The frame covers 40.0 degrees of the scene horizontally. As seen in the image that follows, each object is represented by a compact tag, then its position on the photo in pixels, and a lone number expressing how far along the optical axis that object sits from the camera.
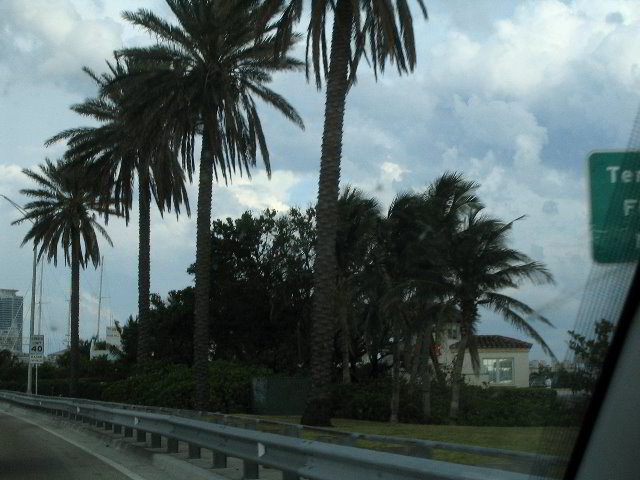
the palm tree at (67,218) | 51.00
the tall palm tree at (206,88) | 30.72
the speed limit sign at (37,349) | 54.84
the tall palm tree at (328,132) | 24.39
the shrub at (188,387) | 38.53
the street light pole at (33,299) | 55.62
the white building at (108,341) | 133.71
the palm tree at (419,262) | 34.91
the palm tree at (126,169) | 38.34
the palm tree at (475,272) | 28.78
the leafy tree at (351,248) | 42.44
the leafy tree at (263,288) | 49.56
